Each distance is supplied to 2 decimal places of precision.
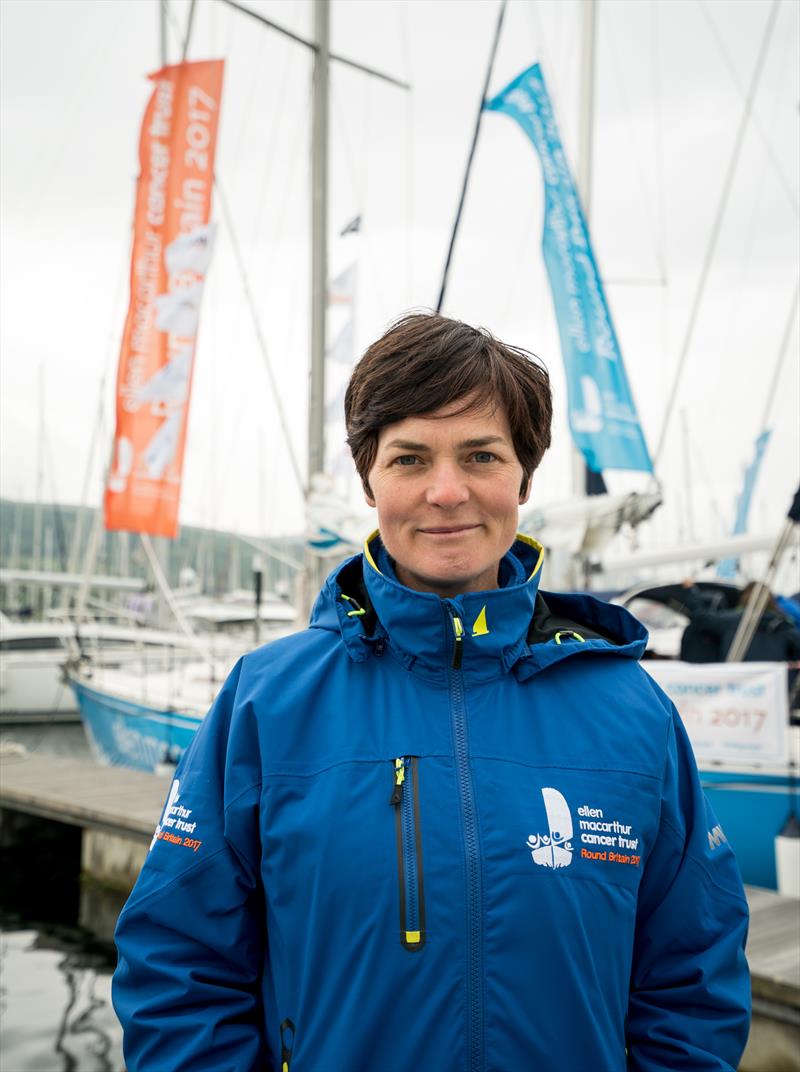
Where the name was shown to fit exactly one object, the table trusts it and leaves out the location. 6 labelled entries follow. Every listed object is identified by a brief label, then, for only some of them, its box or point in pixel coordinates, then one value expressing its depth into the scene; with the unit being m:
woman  1.39
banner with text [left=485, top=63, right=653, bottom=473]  9.17
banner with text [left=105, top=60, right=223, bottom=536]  8.87
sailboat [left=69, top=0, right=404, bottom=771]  9.01
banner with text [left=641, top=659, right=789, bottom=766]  6.08
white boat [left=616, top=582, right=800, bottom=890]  6.13
